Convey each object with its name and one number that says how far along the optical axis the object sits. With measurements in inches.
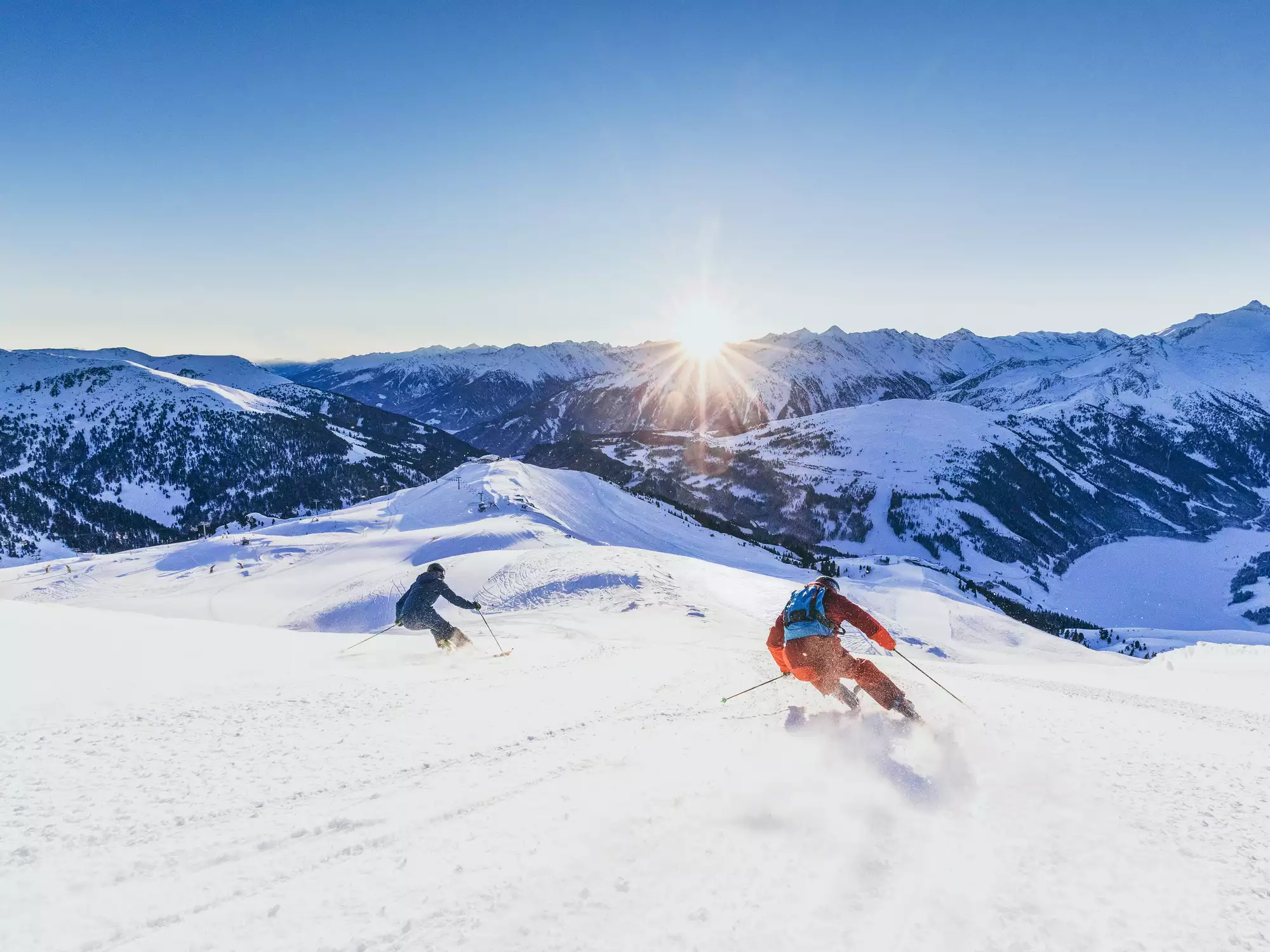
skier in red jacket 278.2
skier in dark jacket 464.1
